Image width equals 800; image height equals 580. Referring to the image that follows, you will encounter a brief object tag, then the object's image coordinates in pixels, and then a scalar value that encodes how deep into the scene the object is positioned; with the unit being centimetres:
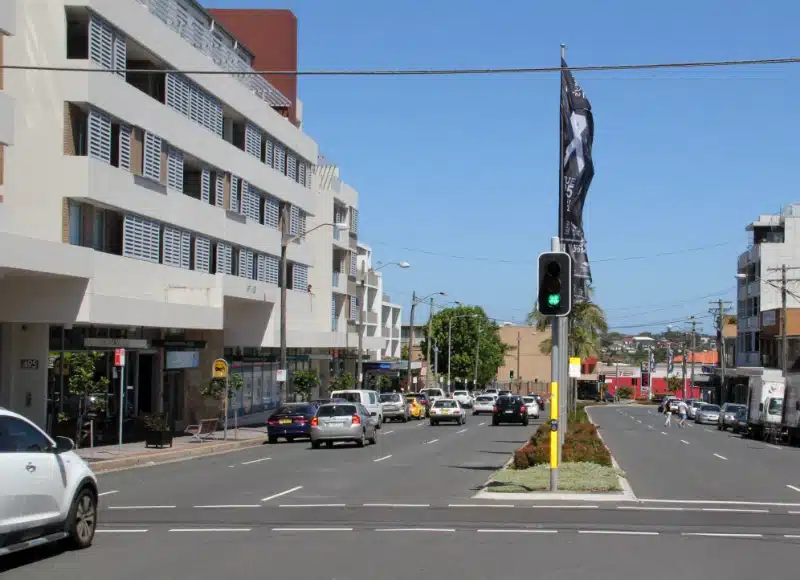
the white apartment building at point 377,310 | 8800
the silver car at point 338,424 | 3462
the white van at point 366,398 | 4856
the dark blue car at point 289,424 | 3919
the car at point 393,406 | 6011
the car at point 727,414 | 5907
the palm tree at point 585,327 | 6631
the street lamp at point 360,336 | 6205
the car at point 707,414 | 7188
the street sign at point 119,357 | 2878
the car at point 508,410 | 5650
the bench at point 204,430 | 3769
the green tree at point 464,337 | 12081
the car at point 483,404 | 7719
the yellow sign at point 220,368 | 3656
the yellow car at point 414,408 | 6575
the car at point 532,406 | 6688
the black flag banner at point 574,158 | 2244
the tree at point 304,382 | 5611
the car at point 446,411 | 5731
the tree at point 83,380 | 2930
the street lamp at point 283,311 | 4406
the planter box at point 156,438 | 3228
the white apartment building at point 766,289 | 8232
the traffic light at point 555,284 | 1723
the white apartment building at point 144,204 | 3053
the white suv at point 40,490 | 1070
